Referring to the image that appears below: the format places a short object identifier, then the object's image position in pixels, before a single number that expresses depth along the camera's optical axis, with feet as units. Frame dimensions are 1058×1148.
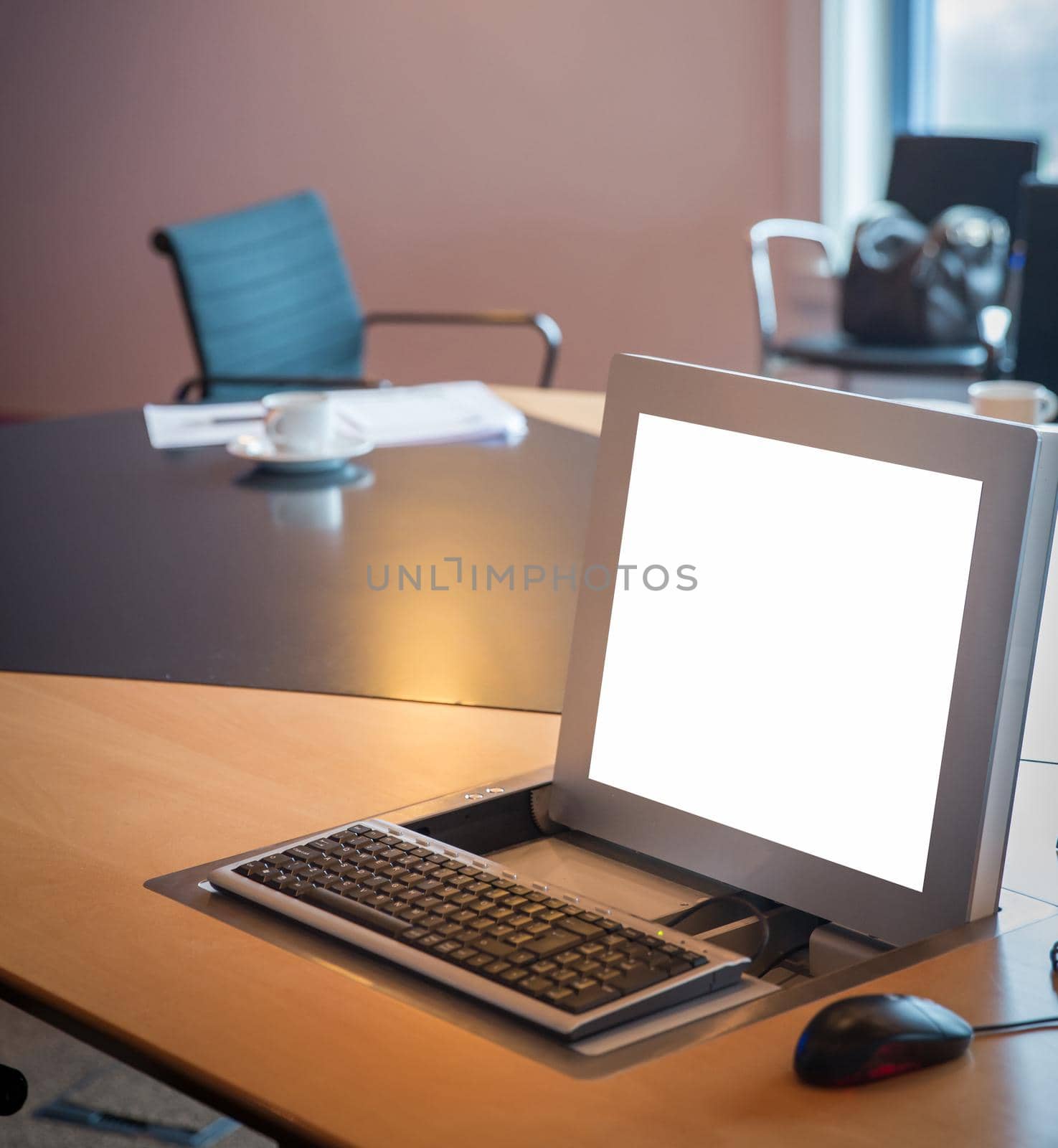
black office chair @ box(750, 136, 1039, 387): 11.94
